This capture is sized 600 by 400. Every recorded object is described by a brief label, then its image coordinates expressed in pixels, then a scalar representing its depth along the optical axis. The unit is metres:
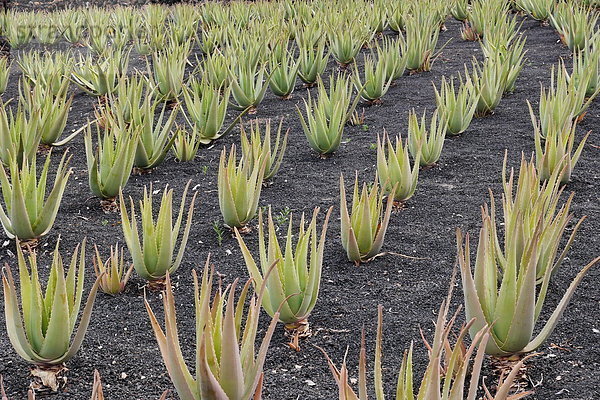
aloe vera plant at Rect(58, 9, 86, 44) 6.90
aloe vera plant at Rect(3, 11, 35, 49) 6.59
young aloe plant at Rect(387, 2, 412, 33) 5.62
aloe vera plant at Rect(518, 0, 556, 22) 5.44
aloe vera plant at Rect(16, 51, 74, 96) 3.85
